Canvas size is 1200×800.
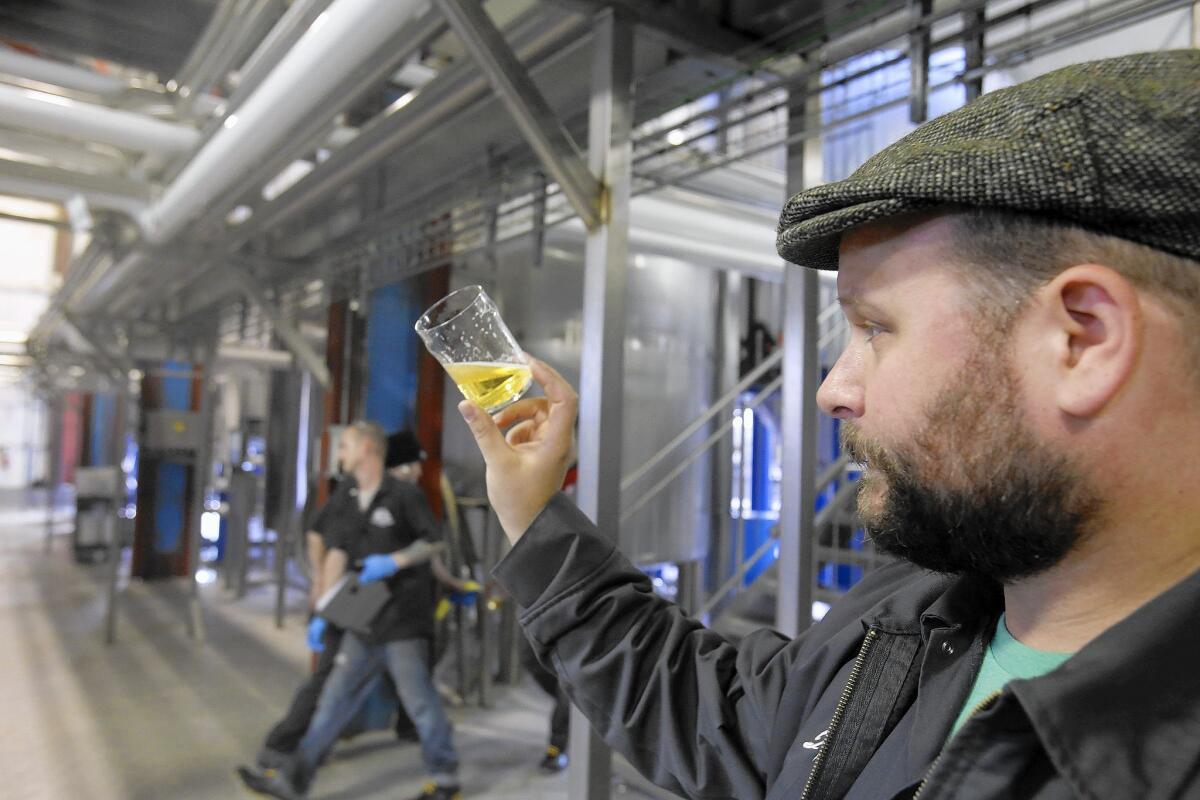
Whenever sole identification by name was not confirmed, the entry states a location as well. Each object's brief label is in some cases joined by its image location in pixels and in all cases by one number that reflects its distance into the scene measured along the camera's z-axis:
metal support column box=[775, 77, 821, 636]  1.77
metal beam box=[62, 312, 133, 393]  5.93
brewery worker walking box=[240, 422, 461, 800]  3.10
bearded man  0.49
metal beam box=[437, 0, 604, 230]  1.49
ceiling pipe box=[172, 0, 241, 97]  2.21
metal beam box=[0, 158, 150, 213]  3.13
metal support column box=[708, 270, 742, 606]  4.54
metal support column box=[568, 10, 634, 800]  1.67
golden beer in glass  1.00
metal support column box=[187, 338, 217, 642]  5.35
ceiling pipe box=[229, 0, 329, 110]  1.75
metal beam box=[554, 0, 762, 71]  1.65
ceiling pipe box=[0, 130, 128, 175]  3.16
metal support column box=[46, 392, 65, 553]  9.48
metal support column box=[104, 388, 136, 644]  5.13
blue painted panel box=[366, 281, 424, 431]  4.37
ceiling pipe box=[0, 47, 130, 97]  2.47
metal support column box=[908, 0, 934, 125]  1.42
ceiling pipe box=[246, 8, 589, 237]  1.81
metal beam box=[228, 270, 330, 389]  3.82
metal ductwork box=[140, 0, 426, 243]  1.50
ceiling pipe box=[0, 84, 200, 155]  2.44
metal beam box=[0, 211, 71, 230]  3.85
